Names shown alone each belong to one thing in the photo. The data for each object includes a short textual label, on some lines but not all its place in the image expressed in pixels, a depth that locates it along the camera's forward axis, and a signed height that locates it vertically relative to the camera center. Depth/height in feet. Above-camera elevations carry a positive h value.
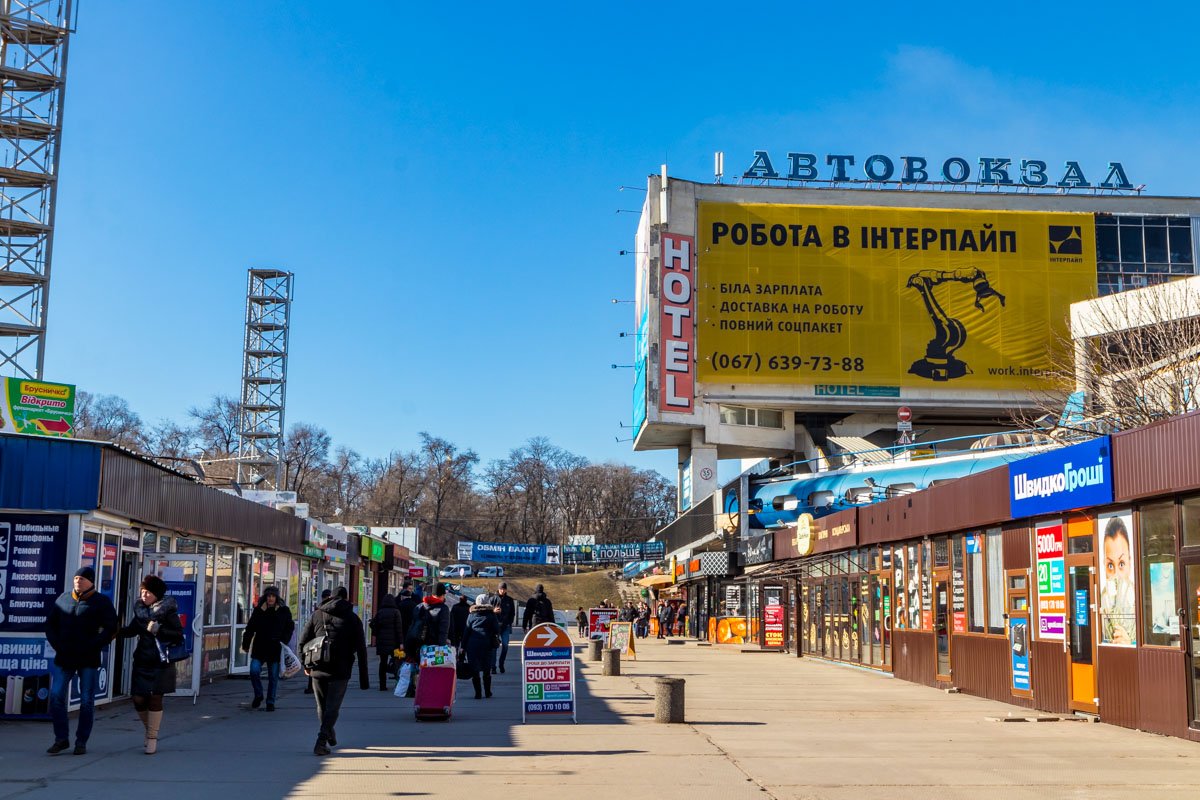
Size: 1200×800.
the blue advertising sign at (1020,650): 57.67 -3.28
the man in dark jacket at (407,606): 69.82 -1.67
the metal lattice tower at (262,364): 253.85 +44.30
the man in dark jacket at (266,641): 53.52 -2.87
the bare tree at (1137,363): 107.45 +21.06
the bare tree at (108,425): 286.66 +36.99
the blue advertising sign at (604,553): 320.50 +6.87
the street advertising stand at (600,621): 112.36 -3.98
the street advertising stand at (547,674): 49.65 -3.92
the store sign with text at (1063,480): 48.26 +4.40
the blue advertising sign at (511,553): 318.45 +6.59
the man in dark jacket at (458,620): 70.59 -2.46
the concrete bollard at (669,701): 49.21 -4.94
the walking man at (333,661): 38.22 -2.67
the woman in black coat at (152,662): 37.22 -2.66
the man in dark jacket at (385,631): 63.57 -2.91
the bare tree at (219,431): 310.24 +37.25
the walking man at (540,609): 74.54 -1.93
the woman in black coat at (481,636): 58.70 -2.90
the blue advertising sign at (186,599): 55.98 -1.09
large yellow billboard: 210.38 +49.88
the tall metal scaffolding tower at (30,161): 153.17 +51.91
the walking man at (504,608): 68.02 -1.78
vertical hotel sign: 209.05 +43.05
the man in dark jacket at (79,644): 36.52 -2.10
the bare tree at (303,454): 327.26 +33.54
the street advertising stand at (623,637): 96.89 -4.78
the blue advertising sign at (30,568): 46.37 +0.23
